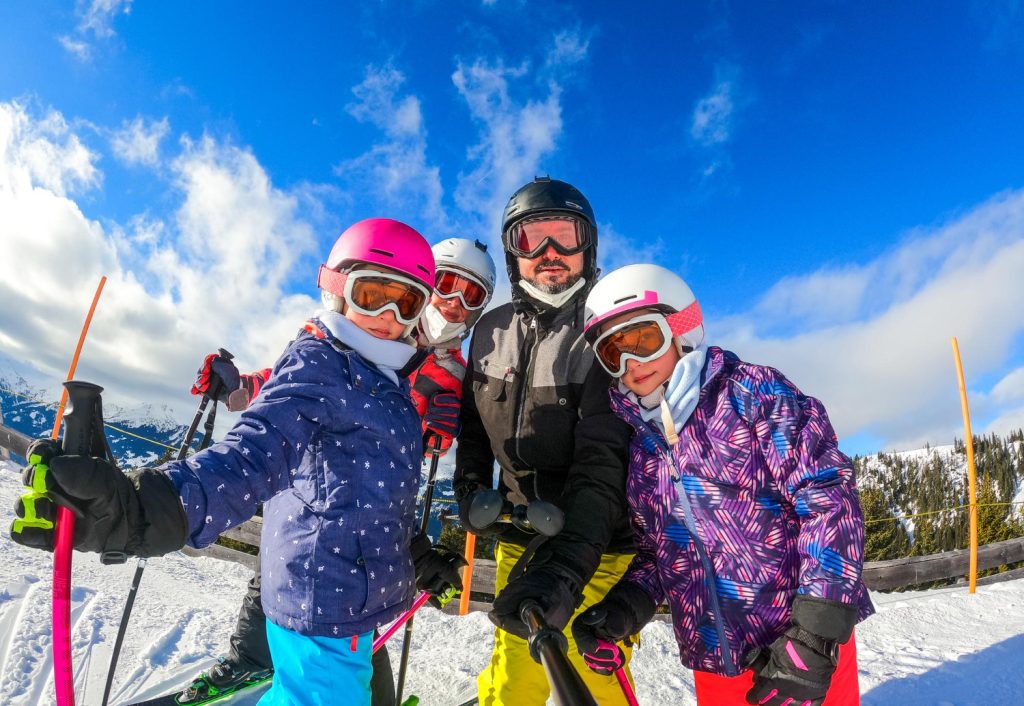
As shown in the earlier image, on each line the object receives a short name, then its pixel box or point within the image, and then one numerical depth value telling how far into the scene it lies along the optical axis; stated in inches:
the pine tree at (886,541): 909.8
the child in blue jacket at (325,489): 58.2
